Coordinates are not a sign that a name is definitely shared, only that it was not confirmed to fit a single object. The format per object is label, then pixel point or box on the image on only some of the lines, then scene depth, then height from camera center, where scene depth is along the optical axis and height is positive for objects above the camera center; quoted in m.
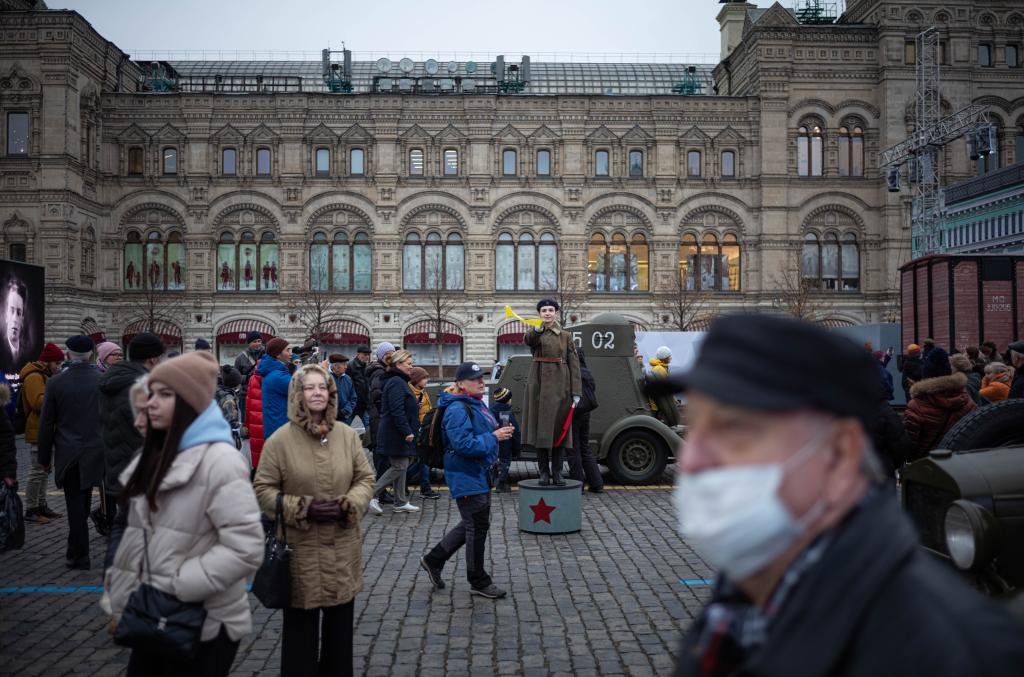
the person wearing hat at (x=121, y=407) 6.77 -0.49
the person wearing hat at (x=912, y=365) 15.58 -0.32
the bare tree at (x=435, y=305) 37.09 +2.00
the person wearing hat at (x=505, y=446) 11.19 -1.36
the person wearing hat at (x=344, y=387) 11.51 -0.56
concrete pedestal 8.86 -1.75
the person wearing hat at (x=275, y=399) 8.57 -0.53
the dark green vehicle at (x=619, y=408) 12.25 -0.91
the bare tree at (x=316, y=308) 36.88 +1.87
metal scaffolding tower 29.56 +7.86
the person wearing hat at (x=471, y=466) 6.45 -0.93
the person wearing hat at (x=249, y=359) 12.60 -0.16
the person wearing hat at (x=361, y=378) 12.94 -0.47
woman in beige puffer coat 3.24 -0.71
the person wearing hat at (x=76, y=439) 7.67 -0.86
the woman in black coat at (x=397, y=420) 9.88 -0.86
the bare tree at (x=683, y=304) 36.84 +2.01
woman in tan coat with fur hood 4.26 -0.86
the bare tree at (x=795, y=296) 36.12 +2.35
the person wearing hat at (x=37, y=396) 9.74 -0.58
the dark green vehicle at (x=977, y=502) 4.10 -0.86
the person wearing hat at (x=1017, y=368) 9.47 -0.24
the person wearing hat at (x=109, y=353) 8.33 -0.04
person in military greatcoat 9.39 -0.51
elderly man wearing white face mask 1.32 -0.30
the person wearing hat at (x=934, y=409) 7.03 -0.54
